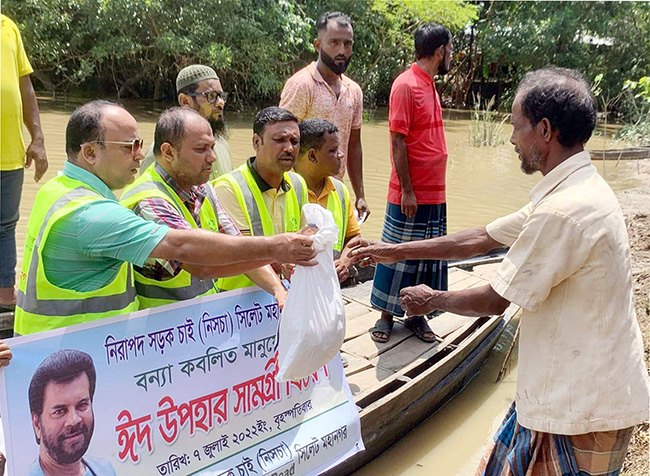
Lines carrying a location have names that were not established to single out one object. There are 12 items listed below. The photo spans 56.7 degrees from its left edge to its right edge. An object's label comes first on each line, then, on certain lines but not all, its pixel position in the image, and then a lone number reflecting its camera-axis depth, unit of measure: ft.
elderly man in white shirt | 6.42
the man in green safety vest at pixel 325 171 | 10.91
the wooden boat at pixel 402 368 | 11.62
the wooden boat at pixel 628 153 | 48.47
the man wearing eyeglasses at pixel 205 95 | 11.94
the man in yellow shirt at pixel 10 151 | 12.33
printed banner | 6.91
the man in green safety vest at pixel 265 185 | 9.70
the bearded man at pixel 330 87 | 13.70
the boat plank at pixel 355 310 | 16.08
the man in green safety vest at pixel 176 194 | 8.15
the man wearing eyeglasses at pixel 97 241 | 6.85
